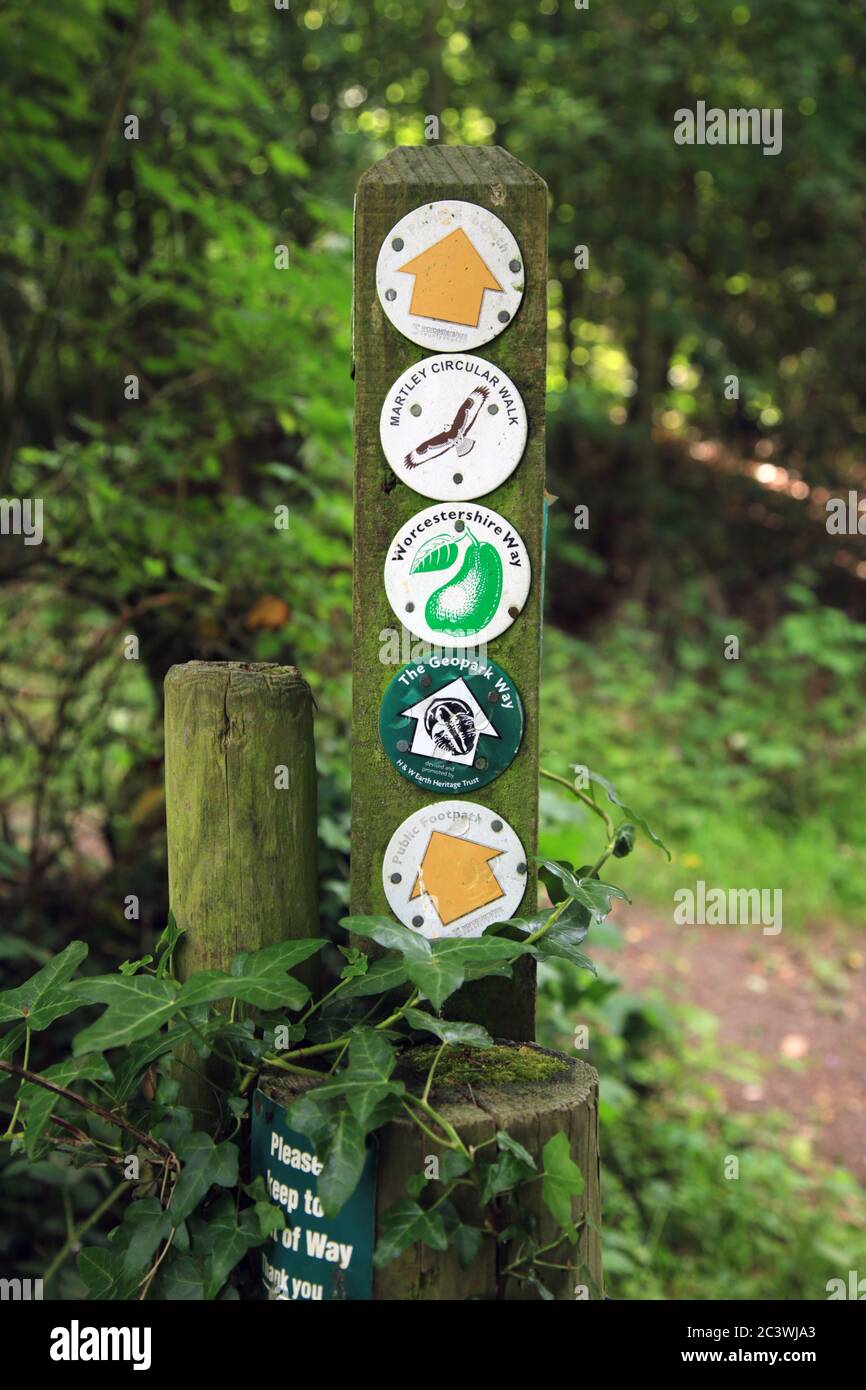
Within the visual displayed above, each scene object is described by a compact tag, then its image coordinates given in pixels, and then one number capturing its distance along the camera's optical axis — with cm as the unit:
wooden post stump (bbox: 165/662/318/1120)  81
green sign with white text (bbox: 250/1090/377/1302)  74
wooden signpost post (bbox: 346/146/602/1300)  80
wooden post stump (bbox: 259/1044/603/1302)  73
